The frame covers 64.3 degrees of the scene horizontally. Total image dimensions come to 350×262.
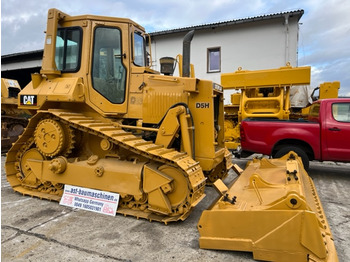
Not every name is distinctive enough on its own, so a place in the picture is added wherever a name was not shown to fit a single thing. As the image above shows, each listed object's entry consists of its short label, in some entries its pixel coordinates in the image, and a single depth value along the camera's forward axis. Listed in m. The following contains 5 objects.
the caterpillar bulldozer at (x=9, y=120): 9.58
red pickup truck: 6.33
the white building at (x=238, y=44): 12.44
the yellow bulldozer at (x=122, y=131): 3.91
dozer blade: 2.62
